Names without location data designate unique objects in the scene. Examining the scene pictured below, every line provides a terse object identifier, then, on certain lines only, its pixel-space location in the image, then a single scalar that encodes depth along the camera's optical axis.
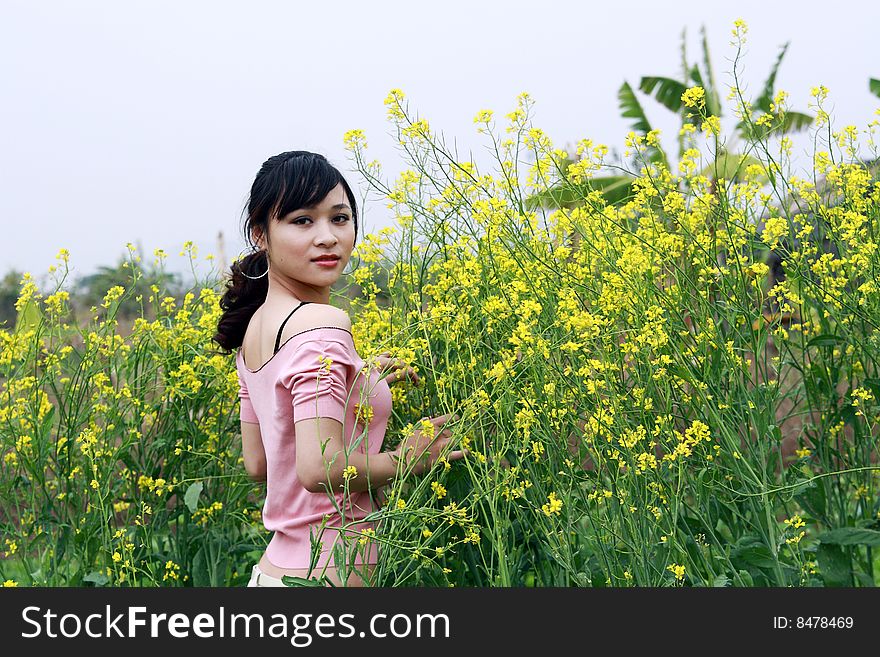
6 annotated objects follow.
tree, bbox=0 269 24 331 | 8.51
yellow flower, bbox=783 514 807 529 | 1.95
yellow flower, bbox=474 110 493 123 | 2.31
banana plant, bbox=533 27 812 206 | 8.89
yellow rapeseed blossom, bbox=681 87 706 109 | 2.15
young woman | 1.82
